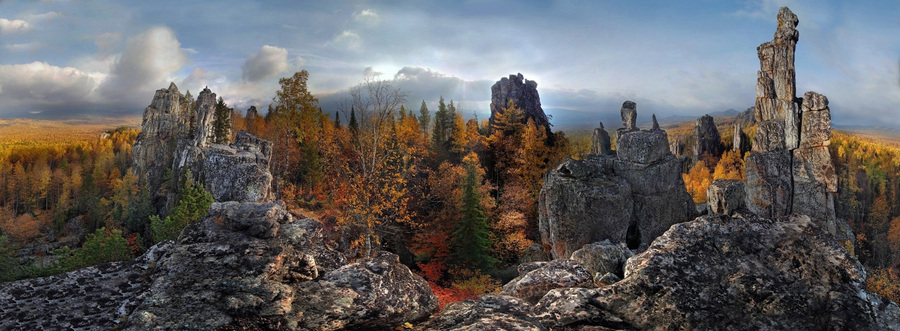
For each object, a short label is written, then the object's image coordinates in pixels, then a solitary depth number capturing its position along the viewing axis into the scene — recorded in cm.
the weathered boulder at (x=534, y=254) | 2974
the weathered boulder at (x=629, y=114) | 3950
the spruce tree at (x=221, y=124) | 6206
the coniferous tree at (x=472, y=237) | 3228
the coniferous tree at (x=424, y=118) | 8916
